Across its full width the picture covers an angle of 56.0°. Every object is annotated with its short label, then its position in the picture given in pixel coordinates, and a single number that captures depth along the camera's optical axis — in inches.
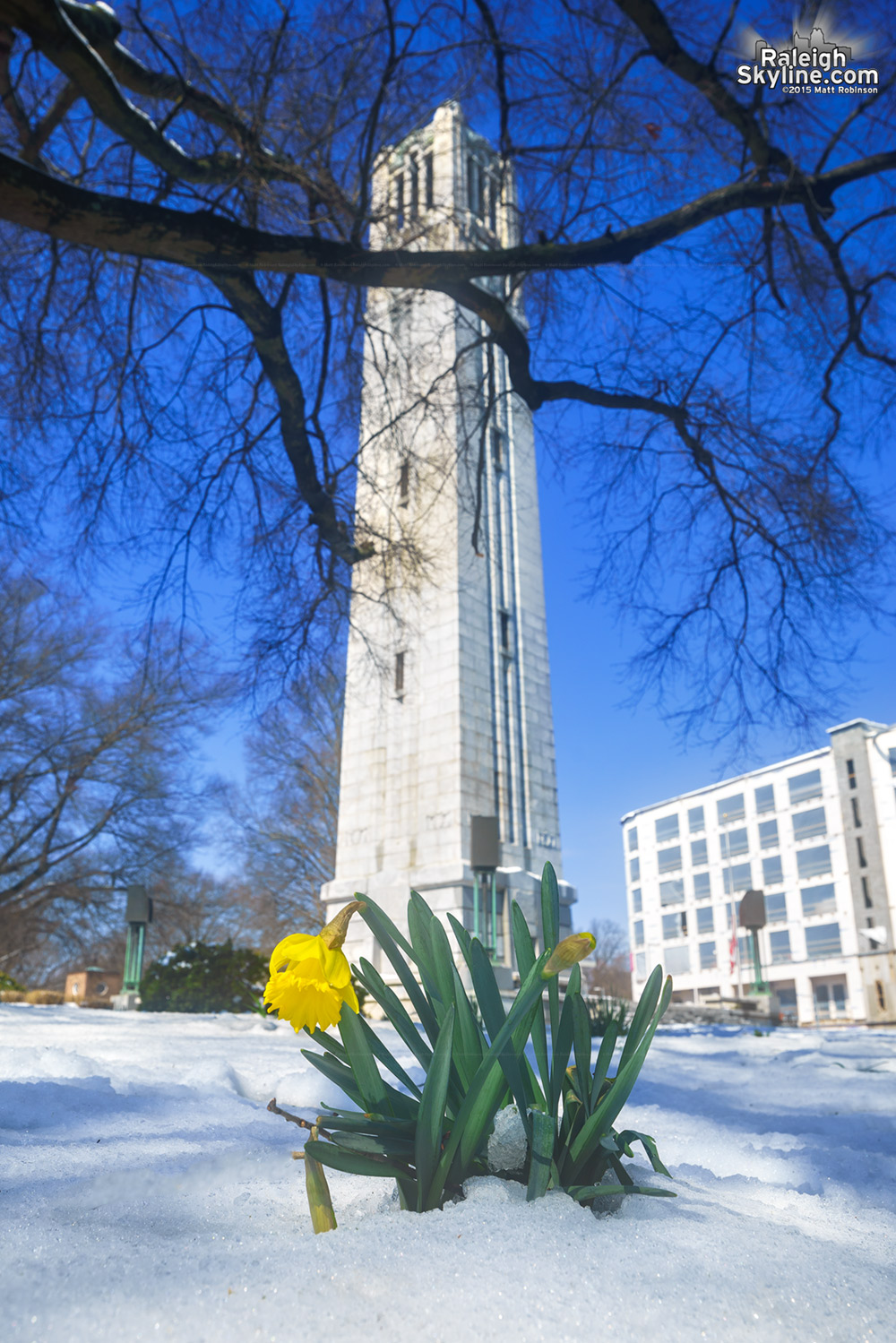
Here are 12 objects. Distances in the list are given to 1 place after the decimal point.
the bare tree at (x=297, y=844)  777.6
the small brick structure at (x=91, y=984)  595.2
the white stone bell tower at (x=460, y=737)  492.7
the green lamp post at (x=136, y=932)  441.7
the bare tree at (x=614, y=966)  1234.3
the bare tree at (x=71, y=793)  606.2
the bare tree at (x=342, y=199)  134.3
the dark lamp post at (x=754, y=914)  546.0
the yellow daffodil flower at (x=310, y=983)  36.2
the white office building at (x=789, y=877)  1606.8
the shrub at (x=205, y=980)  351.9
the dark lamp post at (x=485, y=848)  408.2
